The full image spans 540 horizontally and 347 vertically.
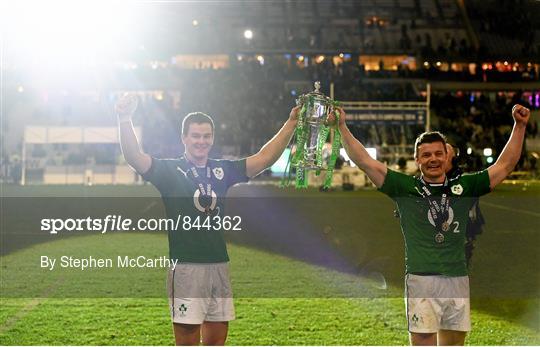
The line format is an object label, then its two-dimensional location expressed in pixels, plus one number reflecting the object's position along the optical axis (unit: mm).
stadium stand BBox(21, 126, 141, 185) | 33531
